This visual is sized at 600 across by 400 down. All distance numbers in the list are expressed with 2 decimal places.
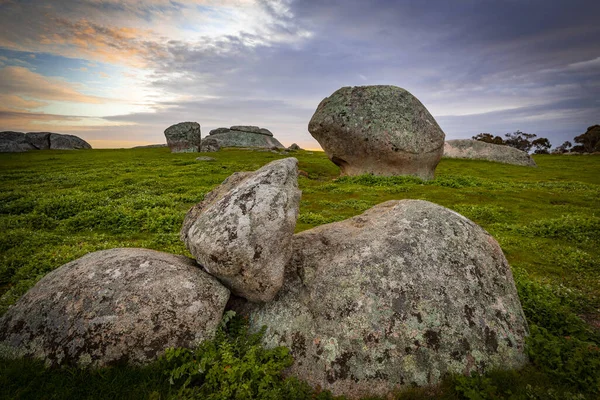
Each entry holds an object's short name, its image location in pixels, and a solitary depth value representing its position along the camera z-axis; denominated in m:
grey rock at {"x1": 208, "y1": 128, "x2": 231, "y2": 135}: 91.00
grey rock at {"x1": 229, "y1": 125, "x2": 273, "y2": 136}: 89.02
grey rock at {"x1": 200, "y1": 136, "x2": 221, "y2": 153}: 59.00
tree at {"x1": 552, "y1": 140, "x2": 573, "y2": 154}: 94.04
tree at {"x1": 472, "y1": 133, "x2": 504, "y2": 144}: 84.78
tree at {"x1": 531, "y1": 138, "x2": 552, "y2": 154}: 88.98
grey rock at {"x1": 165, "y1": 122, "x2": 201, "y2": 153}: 54.83
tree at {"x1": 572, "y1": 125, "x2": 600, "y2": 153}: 84.61
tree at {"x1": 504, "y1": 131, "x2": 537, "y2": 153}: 92.88
